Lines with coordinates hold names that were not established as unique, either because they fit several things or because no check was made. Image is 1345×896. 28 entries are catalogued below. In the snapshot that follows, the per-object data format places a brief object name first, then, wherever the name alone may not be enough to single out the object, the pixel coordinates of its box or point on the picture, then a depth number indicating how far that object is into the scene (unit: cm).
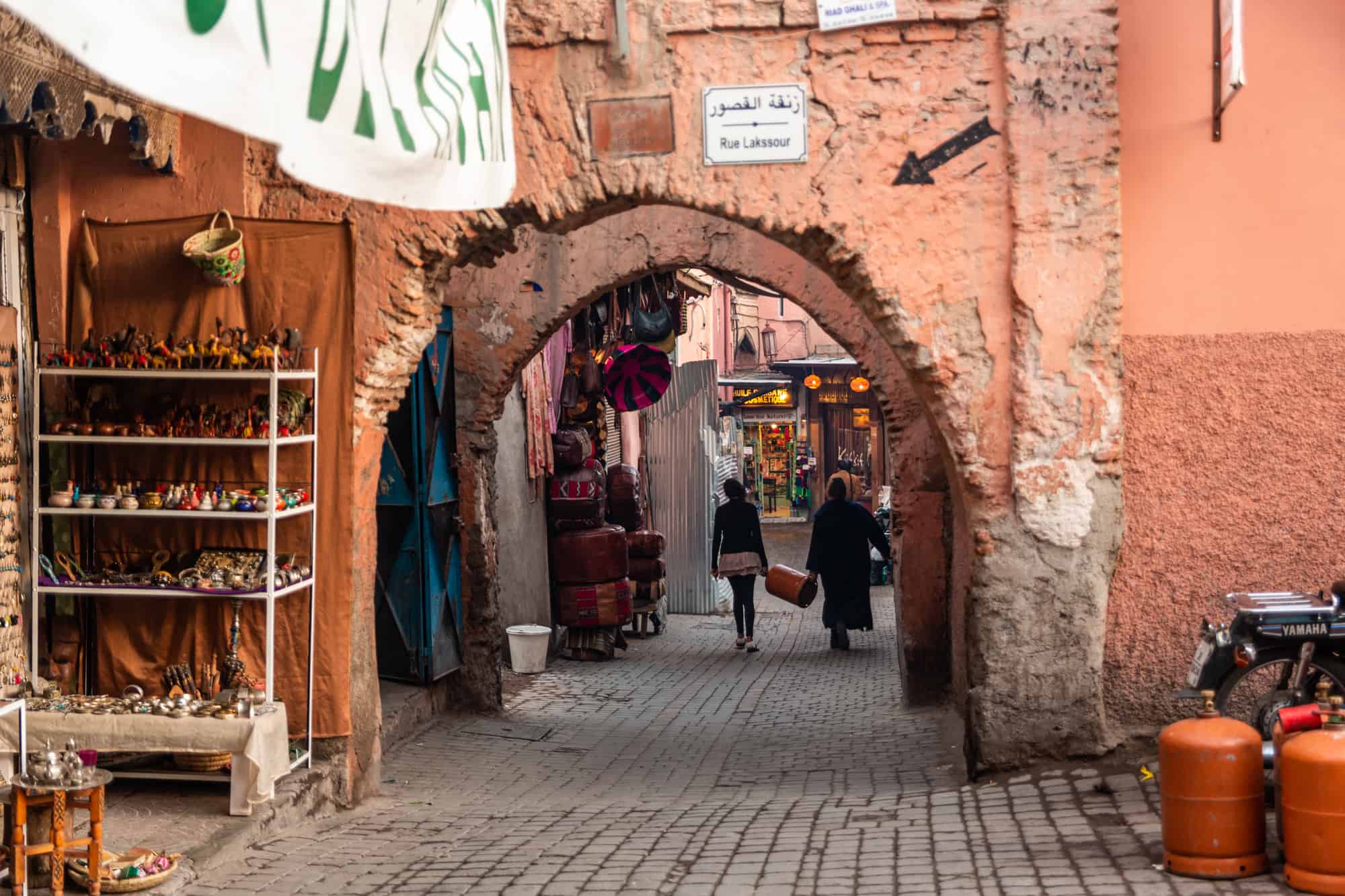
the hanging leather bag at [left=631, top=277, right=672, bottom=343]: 1296
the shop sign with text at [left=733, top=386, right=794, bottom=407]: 3016
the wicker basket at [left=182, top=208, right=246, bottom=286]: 556
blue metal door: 818
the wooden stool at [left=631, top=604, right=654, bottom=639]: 1348
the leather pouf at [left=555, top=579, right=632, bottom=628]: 1177
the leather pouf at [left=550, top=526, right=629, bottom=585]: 1180
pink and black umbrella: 1305
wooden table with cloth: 507
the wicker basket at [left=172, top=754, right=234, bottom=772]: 541
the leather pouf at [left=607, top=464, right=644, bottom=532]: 1323
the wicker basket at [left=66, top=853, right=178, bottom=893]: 421
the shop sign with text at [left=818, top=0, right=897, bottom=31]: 585
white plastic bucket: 1079
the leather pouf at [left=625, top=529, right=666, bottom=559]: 1304
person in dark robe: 1219
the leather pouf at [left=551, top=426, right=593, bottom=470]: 1217
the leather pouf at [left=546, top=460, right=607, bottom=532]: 1204
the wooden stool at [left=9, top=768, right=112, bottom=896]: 406
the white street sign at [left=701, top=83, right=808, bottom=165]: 592
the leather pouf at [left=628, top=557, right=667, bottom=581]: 1302
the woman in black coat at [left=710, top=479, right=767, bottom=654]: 1256
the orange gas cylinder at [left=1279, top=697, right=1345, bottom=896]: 388
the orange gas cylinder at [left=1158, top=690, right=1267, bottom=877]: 415
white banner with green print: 211
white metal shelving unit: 538
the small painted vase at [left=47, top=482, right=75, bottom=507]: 550
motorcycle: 515
